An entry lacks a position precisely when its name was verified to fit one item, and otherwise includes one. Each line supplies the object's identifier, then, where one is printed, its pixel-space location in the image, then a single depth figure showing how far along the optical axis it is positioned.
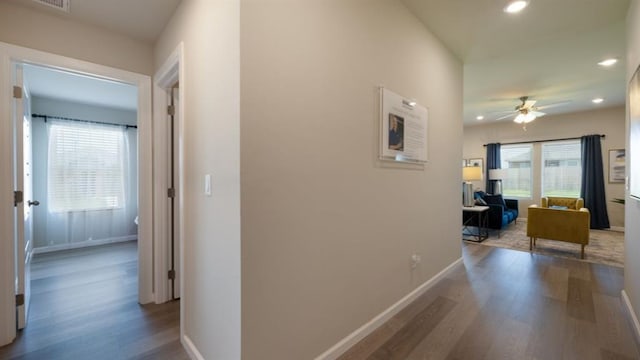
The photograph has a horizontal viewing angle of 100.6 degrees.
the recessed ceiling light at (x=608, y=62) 3.45
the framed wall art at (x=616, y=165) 5.83
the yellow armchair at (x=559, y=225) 3.82
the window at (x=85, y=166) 4.34
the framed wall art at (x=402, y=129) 2.11
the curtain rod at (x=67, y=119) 4.22
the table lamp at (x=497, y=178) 6.76
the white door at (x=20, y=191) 2.03
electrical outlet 2.53
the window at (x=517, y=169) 7.18
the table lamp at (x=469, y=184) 5.19
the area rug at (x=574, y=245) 3.92
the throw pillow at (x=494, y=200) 5.67
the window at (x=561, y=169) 6.48
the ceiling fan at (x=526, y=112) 4.95
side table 4.85
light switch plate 1.56
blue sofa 5.28
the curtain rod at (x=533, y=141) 6.04
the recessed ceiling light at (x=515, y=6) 2.27
